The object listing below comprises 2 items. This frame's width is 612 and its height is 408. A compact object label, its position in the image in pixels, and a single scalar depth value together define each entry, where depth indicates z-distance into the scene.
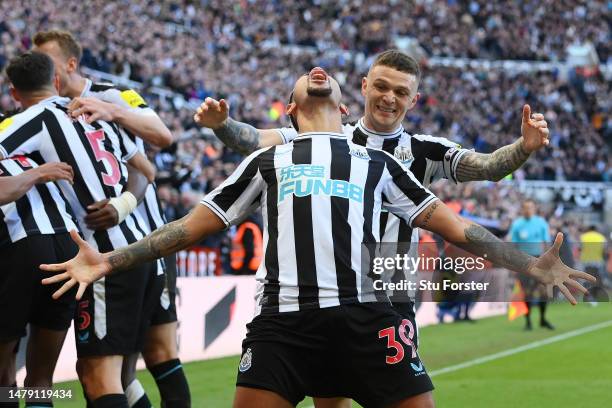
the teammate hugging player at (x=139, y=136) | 11.85
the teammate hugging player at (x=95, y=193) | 10.66
